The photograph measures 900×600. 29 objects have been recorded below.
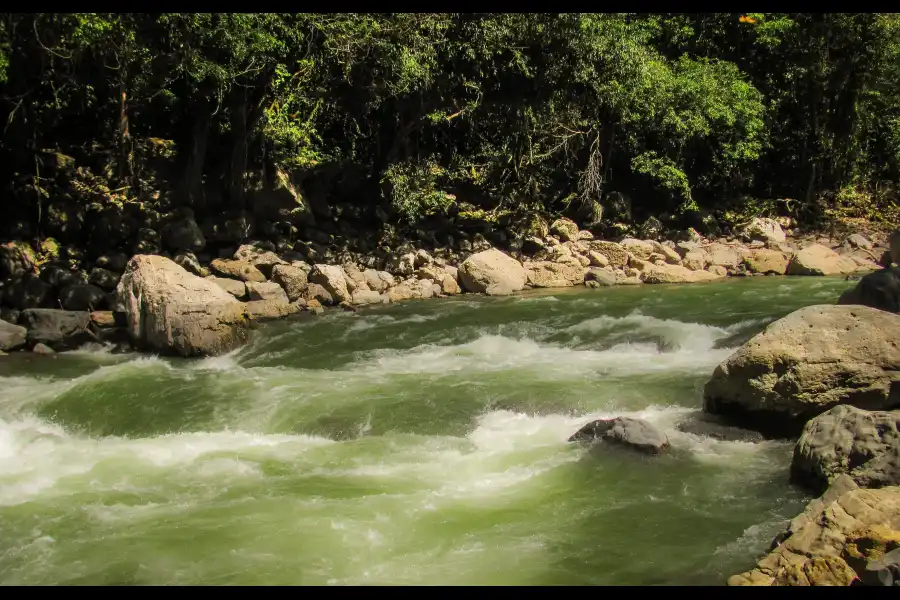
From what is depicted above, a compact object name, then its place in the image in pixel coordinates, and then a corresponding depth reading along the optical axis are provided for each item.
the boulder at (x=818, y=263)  17.63
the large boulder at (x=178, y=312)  11.12
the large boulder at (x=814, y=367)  7.02
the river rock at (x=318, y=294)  14.68
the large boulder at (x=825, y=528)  4.50
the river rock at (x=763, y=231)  20.36
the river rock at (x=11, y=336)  11.59
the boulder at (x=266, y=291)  14.11
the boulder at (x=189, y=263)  15.00
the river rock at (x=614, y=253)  18.08
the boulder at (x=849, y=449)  5.58
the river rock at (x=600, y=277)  16.89
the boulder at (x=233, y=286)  14.05
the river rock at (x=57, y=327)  11.84
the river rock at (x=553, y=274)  16.77
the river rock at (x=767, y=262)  18.12
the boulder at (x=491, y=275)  15.96
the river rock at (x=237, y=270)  14.91
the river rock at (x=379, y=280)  15.85
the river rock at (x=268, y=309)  13.52
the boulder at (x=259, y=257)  15.38
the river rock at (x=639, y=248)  18.19
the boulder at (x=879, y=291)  8.94
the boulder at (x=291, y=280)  14.65
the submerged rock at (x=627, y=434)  6.96
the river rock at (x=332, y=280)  14.87
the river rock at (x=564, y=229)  19.62
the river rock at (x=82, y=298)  13.07
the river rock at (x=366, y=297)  14.96
